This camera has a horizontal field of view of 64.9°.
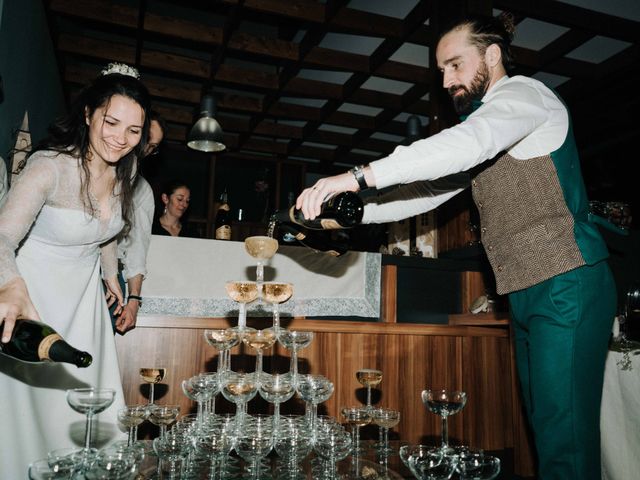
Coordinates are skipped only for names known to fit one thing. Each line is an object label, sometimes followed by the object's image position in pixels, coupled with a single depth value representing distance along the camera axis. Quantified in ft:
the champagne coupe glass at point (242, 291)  5.04
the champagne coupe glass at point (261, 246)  5.01
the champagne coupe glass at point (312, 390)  4.60
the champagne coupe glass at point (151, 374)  5.83
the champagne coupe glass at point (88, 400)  3.77
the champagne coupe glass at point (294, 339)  4.91
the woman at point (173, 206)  13.07
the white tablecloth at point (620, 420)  6.91
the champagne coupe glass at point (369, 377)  5.78
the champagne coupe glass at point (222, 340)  4.76
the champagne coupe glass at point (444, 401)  4.37
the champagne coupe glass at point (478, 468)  3.41
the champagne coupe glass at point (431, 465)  3.35
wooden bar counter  8.32
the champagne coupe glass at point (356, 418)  4.95
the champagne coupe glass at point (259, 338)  4.67
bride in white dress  4.83
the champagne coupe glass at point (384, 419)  5.00
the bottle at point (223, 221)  11.67
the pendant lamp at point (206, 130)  15.44
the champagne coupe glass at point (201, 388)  4.64
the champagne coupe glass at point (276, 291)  5.09
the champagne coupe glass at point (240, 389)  4.38
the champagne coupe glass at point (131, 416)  4.49
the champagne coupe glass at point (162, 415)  4.71
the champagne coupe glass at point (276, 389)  4.44
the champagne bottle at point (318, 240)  5.31
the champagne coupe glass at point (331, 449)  4.09
